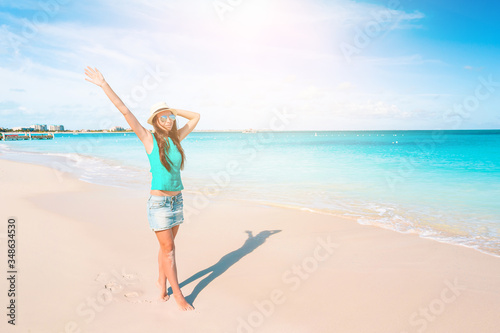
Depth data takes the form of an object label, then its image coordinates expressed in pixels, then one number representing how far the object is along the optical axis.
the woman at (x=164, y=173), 3.16
